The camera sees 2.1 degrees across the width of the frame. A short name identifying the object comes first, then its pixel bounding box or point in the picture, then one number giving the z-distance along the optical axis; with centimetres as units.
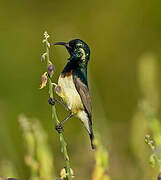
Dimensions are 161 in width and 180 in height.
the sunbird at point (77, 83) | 378
